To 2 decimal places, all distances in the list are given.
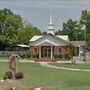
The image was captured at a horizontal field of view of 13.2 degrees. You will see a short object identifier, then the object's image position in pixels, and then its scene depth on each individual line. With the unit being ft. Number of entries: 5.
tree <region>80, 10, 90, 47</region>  310.49
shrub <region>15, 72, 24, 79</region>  90.36
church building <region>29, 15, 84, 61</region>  251.19
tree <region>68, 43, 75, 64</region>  210.61
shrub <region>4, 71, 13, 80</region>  88.63
